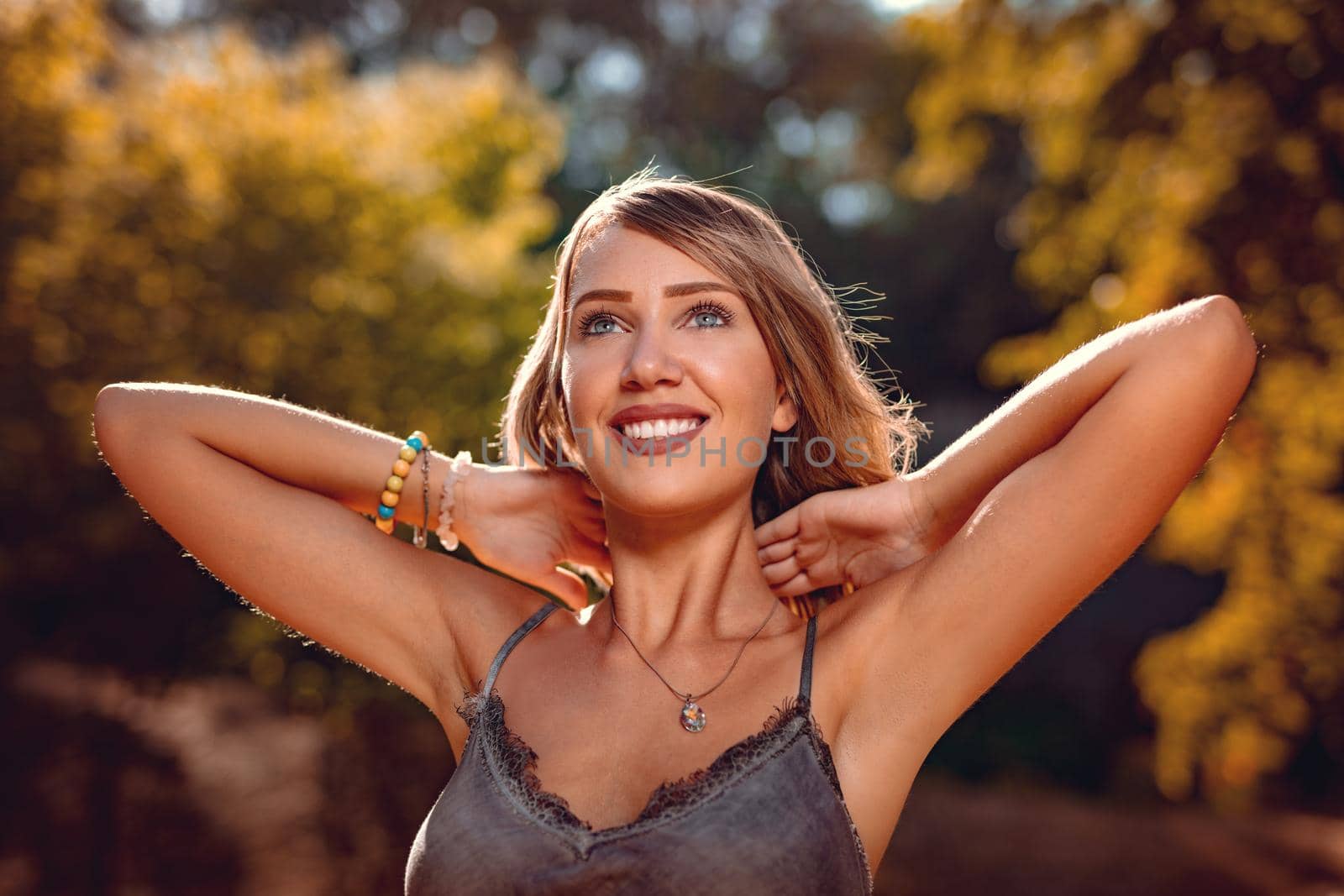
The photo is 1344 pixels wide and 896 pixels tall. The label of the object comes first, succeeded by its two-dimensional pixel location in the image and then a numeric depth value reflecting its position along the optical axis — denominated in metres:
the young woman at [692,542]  1.85
